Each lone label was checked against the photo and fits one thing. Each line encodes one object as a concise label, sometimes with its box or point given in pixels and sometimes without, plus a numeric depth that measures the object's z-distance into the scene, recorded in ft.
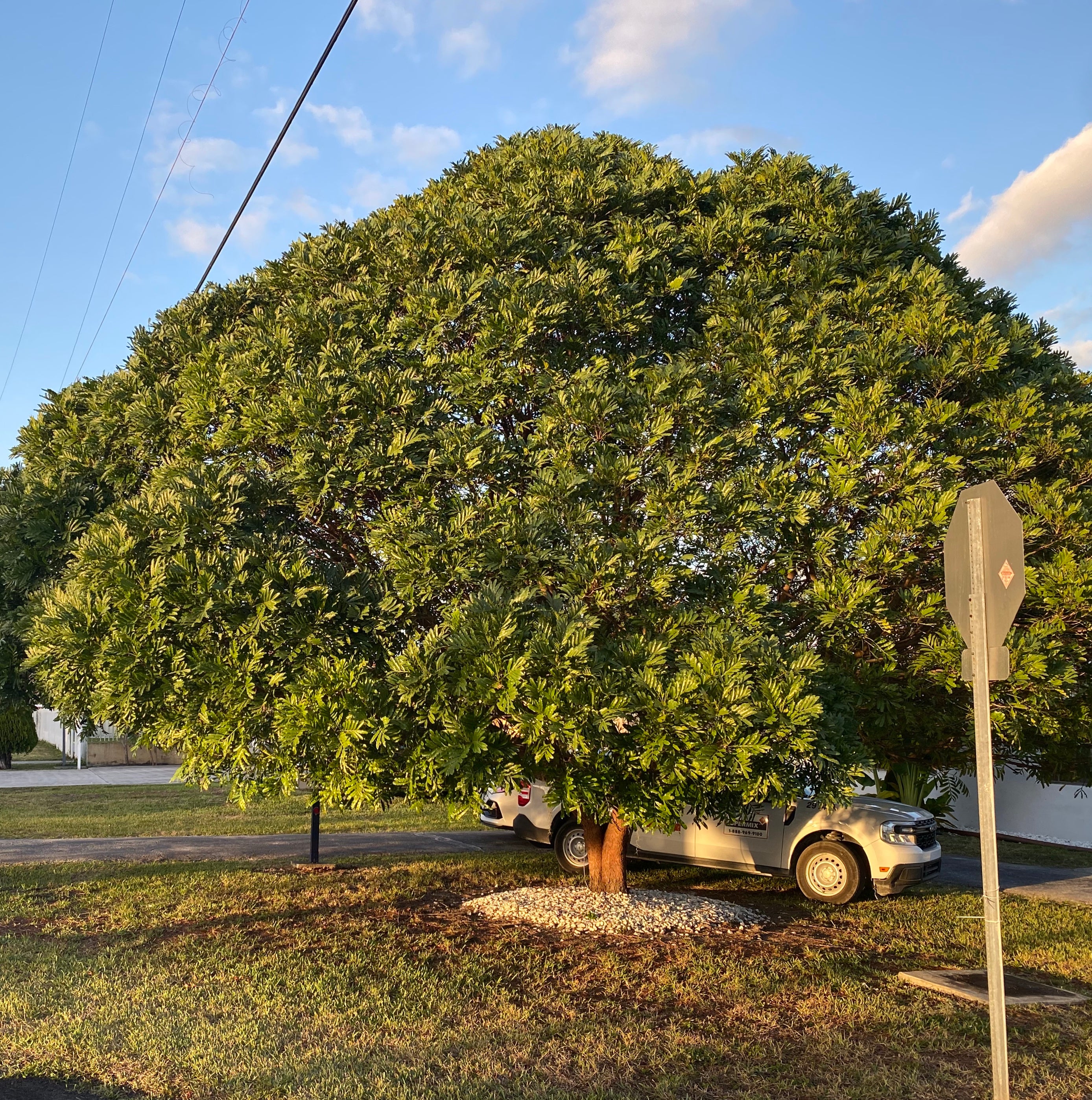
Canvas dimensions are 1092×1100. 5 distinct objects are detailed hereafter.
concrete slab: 24.43
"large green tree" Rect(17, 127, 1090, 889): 21.91
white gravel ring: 31.14
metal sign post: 13.97
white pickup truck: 37.09
